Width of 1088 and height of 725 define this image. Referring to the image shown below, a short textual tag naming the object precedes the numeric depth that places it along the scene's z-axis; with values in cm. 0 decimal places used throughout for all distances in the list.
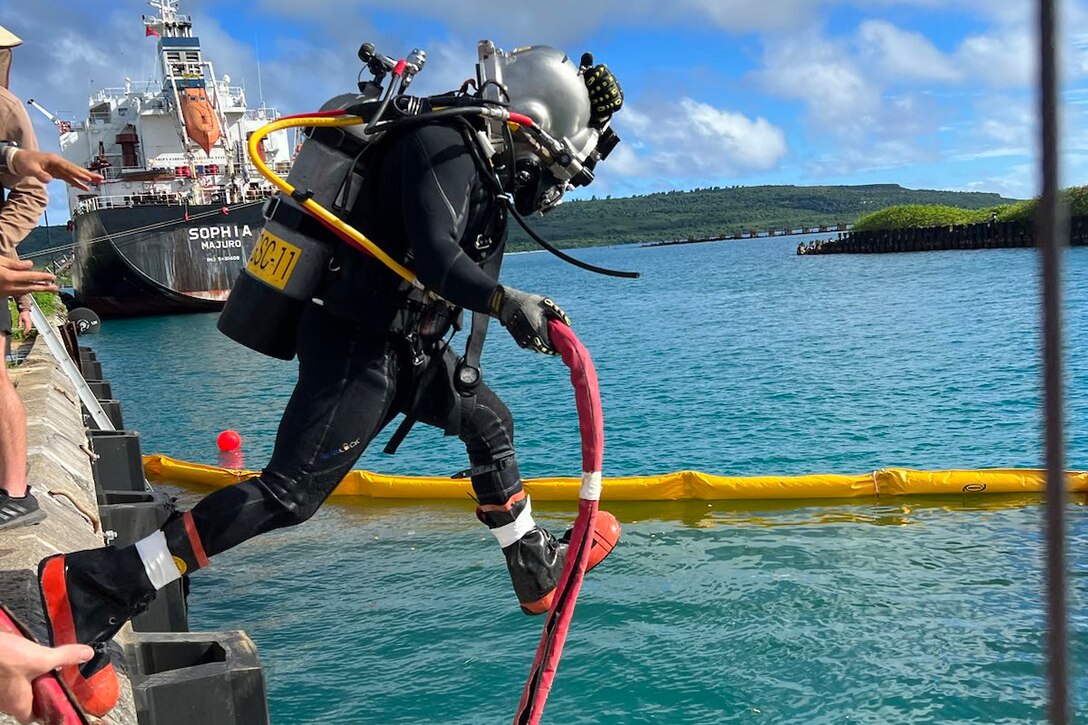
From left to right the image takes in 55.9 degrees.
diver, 380
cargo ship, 4688
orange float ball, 1563
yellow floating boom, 938
